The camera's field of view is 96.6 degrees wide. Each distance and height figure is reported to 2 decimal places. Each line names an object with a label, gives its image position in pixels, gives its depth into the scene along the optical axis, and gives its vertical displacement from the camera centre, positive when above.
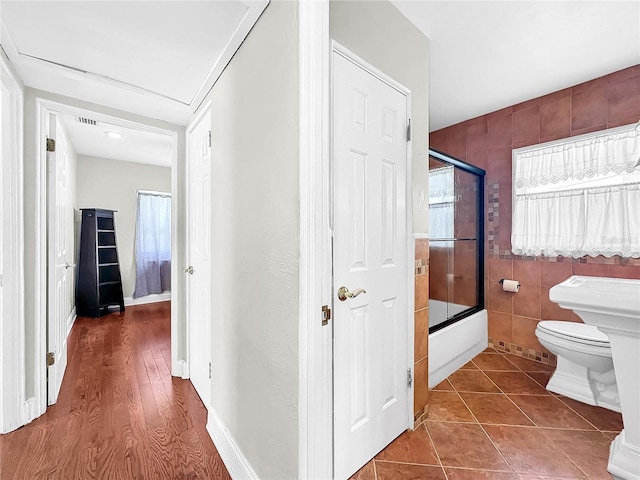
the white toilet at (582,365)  1.87 -0.88
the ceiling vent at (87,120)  2.00 +0.86
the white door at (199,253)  1.91 -0.10
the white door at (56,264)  1.90 -0.18
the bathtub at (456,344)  2.12 -0.90
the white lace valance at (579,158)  2.15 +0.66
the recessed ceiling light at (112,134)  3.22 +1.21
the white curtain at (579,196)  2.14 +0.34
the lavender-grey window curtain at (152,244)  4.57 -0.08
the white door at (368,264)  1.28 -0.13
